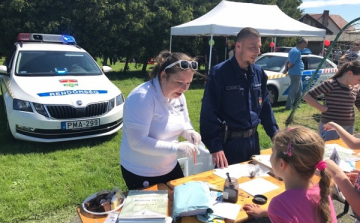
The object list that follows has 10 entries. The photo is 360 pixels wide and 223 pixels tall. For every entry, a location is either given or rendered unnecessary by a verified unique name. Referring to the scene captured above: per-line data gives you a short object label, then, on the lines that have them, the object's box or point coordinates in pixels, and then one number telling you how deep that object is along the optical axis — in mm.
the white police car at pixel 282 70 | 8625
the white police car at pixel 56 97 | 4562
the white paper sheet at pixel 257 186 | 2135
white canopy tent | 10586
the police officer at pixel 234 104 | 2584
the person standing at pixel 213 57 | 14006
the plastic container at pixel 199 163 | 2996
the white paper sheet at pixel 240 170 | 2400
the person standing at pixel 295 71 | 7887
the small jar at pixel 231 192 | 1959
